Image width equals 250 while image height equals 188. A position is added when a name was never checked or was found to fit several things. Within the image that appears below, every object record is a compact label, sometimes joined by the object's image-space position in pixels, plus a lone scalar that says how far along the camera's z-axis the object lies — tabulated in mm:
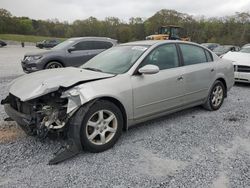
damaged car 2631
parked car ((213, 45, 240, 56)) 13593
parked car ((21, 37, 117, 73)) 7310
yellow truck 19872
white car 6314
